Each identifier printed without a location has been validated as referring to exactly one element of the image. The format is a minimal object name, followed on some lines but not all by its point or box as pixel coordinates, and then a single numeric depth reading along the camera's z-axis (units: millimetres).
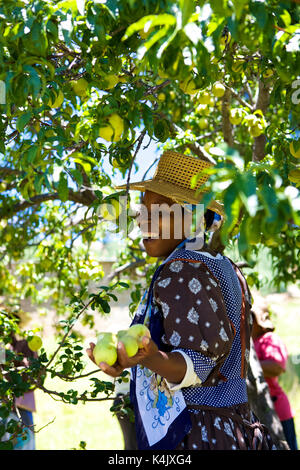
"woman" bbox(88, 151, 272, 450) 1807
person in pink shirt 4625
